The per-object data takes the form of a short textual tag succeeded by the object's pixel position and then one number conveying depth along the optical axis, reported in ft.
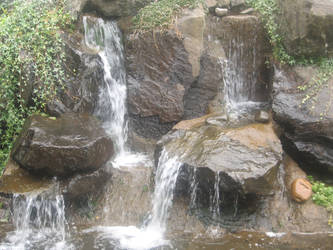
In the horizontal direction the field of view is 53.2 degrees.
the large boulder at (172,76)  21.93
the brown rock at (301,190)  16.66
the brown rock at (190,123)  19.29
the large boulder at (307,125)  17.66
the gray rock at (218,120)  19.30
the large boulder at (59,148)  15.62
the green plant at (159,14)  22.17
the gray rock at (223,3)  25.96
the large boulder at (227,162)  15.11
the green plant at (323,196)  16.29
